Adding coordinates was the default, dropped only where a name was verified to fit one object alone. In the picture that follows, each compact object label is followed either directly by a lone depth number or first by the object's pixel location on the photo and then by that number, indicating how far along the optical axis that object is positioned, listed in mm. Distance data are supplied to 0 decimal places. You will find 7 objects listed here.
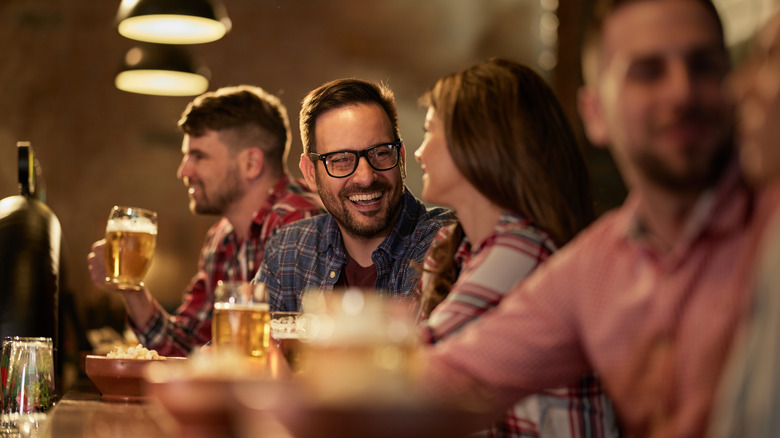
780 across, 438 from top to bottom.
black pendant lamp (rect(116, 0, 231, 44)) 3586
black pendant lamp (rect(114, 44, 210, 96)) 4737
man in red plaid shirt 3768
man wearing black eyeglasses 2654
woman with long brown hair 1540
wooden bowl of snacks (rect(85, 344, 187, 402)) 1940
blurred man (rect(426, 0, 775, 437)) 1022
